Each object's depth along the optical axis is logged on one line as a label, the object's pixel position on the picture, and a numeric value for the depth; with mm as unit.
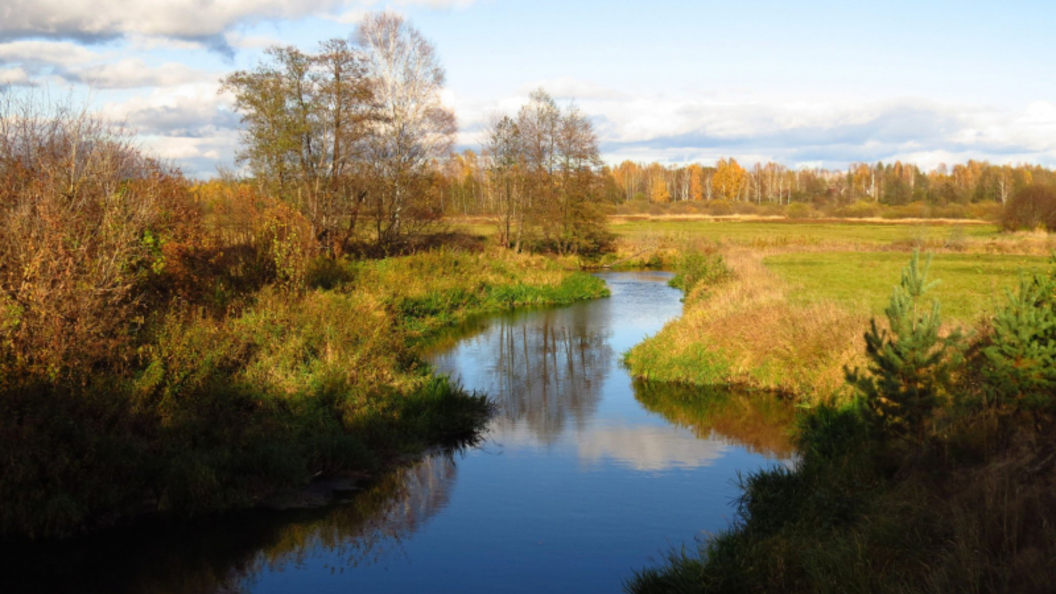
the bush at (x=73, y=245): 10883
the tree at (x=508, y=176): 43844
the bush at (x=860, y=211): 90438
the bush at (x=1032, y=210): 57712
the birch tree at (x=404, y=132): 33844
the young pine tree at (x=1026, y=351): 8648
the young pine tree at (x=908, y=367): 9320
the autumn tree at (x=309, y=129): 29531
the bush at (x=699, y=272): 29136
